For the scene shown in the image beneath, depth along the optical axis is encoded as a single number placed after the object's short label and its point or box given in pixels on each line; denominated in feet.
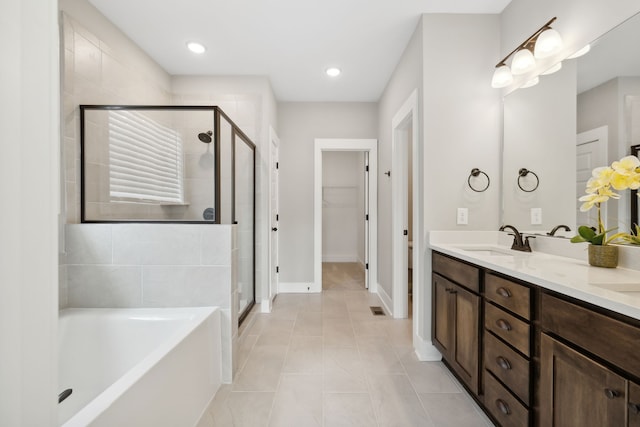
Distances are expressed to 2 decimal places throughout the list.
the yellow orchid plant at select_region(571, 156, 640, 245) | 4.01
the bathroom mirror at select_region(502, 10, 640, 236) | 4.23
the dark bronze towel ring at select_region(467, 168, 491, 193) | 7.00
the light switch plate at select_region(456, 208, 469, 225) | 7.00
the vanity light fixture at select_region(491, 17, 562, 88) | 5.35
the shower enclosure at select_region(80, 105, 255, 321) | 6.31
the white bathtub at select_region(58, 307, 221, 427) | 4.37
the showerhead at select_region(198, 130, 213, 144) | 6.54
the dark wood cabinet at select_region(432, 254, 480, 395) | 5.16
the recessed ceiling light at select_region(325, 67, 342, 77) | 9.77
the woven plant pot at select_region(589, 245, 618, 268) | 4.28
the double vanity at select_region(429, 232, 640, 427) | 2.72
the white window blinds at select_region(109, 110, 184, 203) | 6.77
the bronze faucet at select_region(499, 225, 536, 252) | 6.00
